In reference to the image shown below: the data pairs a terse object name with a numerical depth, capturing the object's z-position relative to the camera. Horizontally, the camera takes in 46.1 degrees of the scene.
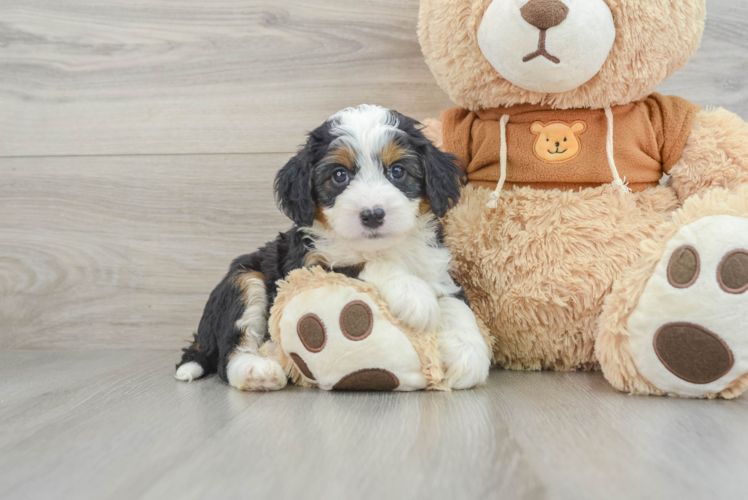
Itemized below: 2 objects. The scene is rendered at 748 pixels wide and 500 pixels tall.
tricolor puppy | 0.70
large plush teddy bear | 0.69
